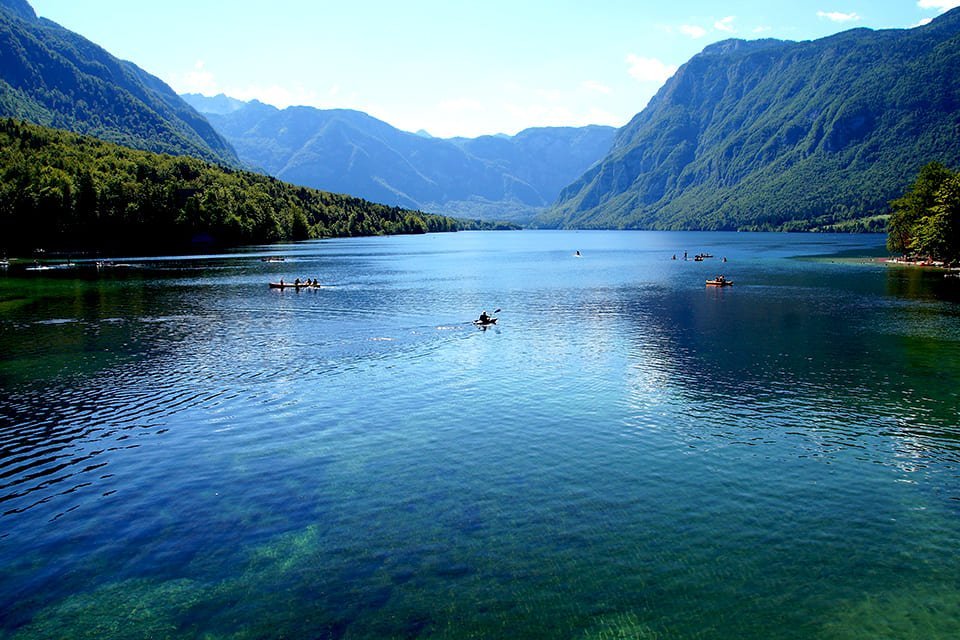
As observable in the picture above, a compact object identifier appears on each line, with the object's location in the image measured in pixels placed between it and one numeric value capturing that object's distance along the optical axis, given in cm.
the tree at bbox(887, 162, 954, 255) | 16675
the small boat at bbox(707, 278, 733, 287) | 13100
